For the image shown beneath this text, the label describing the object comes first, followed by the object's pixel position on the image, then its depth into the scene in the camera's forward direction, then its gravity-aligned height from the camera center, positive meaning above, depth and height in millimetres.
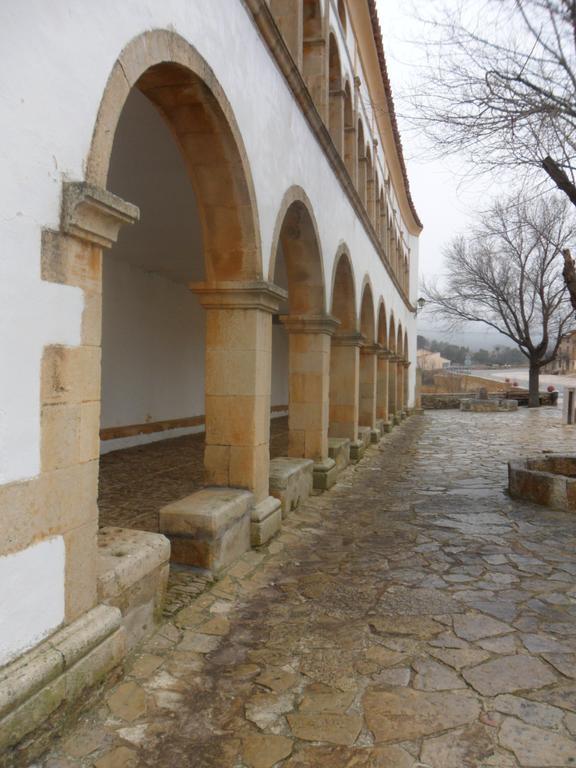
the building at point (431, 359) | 95712 +4163
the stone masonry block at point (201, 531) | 4047 -1042
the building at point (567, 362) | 71750 +3148
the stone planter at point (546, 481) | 6273 -1044
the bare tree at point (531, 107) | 5324 +2601
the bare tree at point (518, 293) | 25953 +4143
